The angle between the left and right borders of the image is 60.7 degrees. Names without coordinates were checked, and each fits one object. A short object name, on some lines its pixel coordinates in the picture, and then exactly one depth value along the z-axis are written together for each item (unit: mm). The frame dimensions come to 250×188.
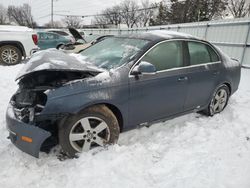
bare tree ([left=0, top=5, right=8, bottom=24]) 54234
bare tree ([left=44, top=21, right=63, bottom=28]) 59875
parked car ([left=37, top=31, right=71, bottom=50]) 12576
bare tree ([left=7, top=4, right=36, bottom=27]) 56500
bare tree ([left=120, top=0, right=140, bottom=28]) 55522
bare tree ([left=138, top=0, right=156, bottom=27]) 52084
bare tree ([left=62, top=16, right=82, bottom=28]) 64938
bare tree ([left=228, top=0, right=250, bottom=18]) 32131
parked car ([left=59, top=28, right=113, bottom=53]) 8452
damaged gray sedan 2428
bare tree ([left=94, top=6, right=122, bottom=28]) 57309
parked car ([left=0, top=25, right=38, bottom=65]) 8281
